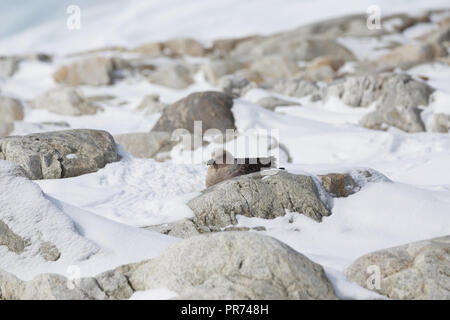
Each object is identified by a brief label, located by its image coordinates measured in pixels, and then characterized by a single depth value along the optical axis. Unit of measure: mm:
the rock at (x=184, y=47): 32438
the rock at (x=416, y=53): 22384
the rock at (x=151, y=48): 32031
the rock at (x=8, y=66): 26434
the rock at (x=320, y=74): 21203
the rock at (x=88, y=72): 23656
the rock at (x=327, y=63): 22891
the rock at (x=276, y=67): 23562
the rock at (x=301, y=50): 26422
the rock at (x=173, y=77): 22227
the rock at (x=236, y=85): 18250
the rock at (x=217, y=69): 22281
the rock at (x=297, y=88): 17953
